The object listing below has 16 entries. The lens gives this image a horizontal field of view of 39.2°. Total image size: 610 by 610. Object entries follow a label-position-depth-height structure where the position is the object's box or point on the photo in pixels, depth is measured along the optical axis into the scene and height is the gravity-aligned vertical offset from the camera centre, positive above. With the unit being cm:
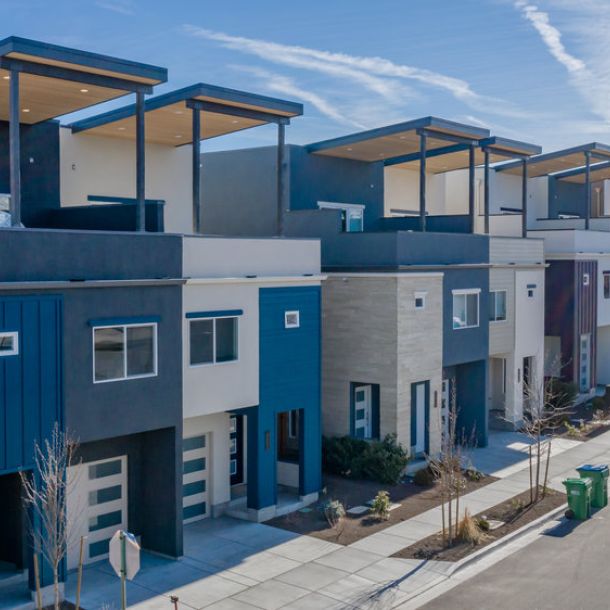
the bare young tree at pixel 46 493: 1377 -365
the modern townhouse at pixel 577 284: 3294 -43
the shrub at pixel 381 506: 1984 -538
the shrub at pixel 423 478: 2272 -543
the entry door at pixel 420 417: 2478 -418
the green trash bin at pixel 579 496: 1994 -520
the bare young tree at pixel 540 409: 2169 -461
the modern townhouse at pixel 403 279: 2383 -14
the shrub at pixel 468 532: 1811 -547
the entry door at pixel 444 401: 2723 -407
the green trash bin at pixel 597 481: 2067 -504
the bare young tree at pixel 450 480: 1811 -456
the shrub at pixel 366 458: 2258 -494
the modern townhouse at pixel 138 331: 1498 -111
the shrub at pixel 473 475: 2325 -548
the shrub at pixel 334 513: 1933 -541
